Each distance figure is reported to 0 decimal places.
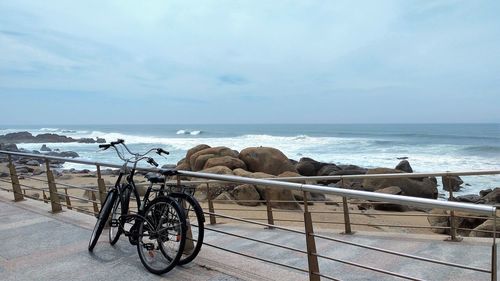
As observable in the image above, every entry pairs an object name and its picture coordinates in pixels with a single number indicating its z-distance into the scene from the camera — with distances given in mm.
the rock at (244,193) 11859
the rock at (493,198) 12812
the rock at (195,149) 20375
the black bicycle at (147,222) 3469
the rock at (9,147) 42041
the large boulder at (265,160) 17781
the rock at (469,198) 15602
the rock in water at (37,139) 69931
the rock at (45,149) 50812
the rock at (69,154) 39925
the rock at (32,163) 33378
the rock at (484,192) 17362
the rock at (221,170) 14461
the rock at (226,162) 16906
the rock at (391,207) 12859
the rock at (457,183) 20172
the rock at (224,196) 11520
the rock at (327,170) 23500
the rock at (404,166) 23078
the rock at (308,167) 23703
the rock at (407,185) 15383
